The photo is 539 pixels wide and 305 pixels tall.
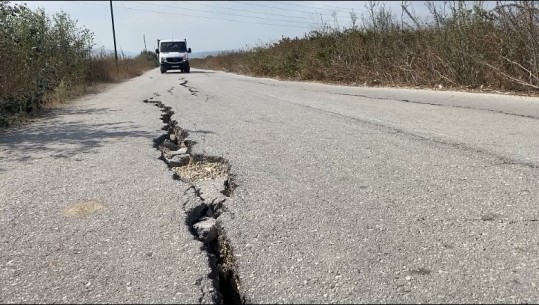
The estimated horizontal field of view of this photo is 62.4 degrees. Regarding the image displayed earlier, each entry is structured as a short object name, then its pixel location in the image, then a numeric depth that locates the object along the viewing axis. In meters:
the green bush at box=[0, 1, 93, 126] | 7.37
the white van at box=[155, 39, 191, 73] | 28.69
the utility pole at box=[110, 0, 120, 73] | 38.03
